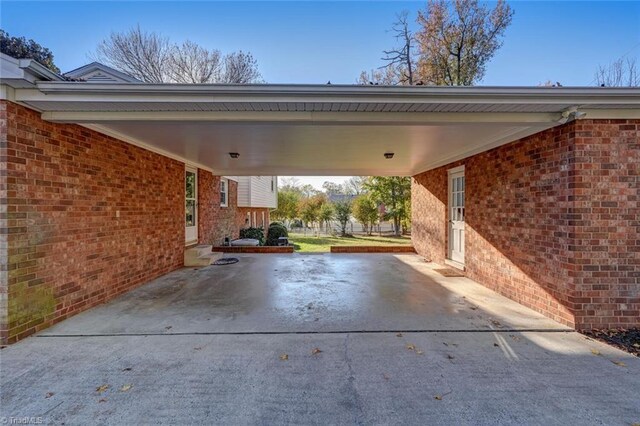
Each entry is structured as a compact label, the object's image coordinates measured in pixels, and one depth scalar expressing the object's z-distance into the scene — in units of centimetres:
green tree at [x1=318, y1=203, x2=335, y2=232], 2473
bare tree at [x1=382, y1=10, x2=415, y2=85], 1269
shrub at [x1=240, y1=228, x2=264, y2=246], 1415
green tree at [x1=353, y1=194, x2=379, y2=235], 2278
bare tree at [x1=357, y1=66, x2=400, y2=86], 1400
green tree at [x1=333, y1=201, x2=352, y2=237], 2339
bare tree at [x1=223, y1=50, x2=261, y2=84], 1562
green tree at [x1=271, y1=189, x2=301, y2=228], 2742
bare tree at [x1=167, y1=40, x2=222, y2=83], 1504
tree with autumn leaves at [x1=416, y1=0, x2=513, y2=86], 1224
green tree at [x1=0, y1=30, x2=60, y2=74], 1128
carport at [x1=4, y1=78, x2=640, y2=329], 332
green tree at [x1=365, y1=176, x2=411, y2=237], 2125
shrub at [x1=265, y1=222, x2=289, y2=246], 1423
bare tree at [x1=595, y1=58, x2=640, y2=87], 997
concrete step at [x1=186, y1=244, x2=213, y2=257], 789
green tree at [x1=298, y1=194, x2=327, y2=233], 2631
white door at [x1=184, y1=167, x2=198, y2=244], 834
